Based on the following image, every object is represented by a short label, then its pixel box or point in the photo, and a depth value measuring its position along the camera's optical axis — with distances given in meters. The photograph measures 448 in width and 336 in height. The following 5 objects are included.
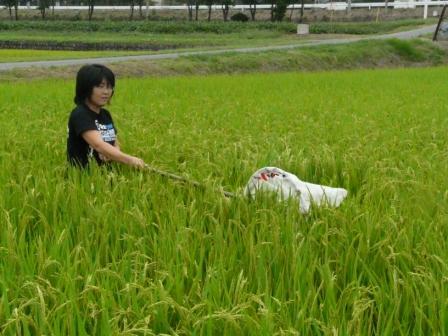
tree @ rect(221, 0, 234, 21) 46.58
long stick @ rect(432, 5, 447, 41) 28.05
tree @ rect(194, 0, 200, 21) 47.38
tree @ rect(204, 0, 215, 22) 46.67
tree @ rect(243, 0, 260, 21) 47.25
